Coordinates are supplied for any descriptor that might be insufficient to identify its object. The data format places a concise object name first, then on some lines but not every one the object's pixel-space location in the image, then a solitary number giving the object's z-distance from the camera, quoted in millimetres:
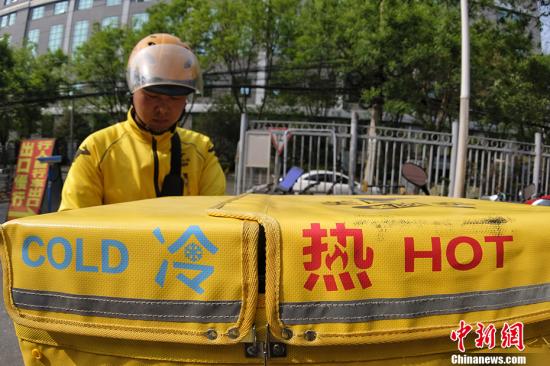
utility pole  6426
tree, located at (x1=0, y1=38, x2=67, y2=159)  14487
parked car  6148
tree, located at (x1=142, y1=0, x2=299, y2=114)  13625
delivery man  1534
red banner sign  6480
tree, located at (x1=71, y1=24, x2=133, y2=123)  15352
